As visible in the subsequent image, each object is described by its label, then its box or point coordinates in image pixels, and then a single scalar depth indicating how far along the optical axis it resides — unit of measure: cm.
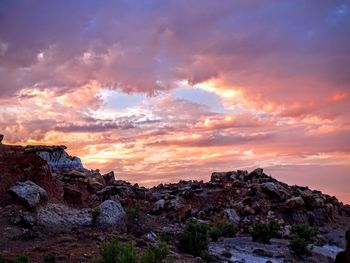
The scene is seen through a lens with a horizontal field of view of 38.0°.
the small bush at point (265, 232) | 3088
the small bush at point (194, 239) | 2288
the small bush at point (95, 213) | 2430
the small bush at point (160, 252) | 1805
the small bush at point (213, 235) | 2917
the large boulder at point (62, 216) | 2336
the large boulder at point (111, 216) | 2436
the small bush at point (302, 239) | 2803
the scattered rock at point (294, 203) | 4078
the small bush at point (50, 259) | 1712
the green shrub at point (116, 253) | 1489
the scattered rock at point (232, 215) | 3764
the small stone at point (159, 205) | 3719
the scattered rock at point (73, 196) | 2750
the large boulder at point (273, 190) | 4297
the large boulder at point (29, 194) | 2327
